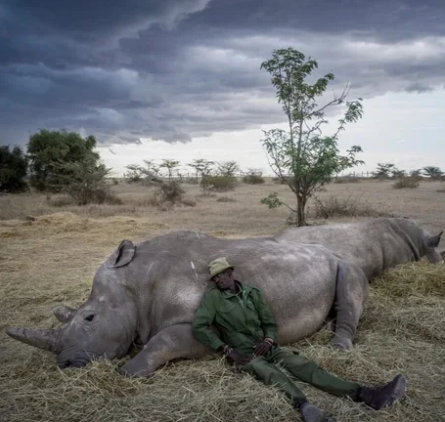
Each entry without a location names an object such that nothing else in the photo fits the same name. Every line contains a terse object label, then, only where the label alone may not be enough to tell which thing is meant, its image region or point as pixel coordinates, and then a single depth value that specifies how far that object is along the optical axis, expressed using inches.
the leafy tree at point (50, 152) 1280.0
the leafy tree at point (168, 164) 1173.5
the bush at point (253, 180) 1859.0
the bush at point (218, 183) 1419.8
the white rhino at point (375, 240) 311.6
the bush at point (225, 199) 1016.2
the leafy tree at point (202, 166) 2022.6
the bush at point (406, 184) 1333.7
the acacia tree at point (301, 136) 515.2
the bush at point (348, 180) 1920.3
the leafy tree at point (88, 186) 943.7
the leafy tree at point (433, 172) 1965.3
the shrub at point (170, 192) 938.1
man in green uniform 158.1
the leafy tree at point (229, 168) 1903.5
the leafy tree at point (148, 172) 1006.2
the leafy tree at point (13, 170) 1261.8
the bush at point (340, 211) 647.1
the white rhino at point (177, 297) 186.7
